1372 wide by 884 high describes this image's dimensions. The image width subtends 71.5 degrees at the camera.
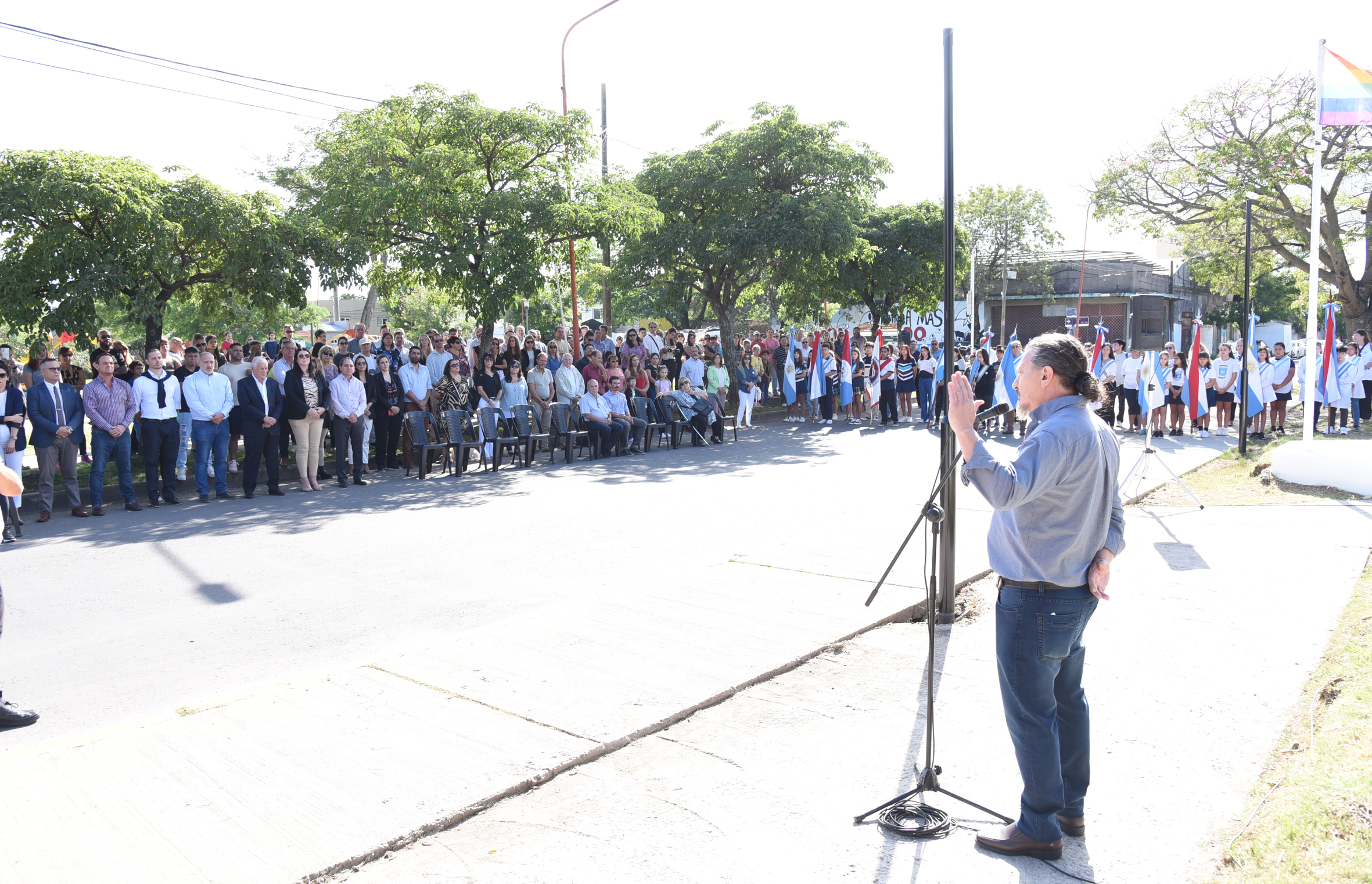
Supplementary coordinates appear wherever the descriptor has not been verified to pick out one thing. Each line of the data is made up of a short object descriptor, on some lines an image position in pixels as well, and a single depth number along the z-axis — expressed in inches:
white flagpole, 506.9
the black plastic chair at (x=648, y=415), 681.0
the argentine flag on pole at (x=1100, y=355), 737.0
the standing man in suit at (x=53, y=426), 418.0
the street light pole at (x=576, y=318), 726.5
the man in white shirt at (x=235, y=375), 502.6
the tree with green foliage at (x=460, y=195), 611.2
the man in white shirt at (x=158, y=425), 455.2
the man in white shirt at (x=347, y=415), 510.0
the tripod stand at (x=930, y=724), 138.9
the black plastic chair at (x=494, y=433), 569.6
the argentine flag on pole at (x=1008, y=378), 753.6
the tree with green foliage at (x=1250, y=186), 956.0
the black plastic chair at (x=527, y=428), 592.1
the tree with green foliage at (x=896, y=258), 1274.6
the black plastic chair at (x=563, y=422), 616.1
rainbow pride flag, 484.1
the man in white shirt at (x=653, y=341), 858.1
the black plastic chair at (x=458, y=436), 550.0
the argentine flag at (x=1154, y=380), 724.0
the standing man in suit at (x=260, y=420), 481.7
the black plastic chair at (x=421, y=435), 537.3
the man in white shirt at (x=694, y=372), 747.4
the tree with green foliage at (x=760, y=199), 879.7
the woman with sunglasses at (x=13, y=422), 390.6
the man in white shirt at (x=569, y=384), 641.6
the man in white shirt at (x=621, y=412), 648.4
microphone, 136.2
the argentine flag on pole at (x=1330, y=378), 724.7
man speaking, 125.3
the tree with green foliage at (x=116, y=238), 483.2
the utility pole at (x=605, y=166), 1075.7
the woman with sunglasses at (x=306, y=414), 494.0
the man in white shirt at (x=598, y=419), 629.6
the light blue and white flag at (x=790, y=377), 900.6
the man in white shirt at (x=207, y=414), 474.3
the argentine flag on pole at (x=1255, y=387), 717.3
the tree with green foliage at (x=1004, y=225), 2000.5
